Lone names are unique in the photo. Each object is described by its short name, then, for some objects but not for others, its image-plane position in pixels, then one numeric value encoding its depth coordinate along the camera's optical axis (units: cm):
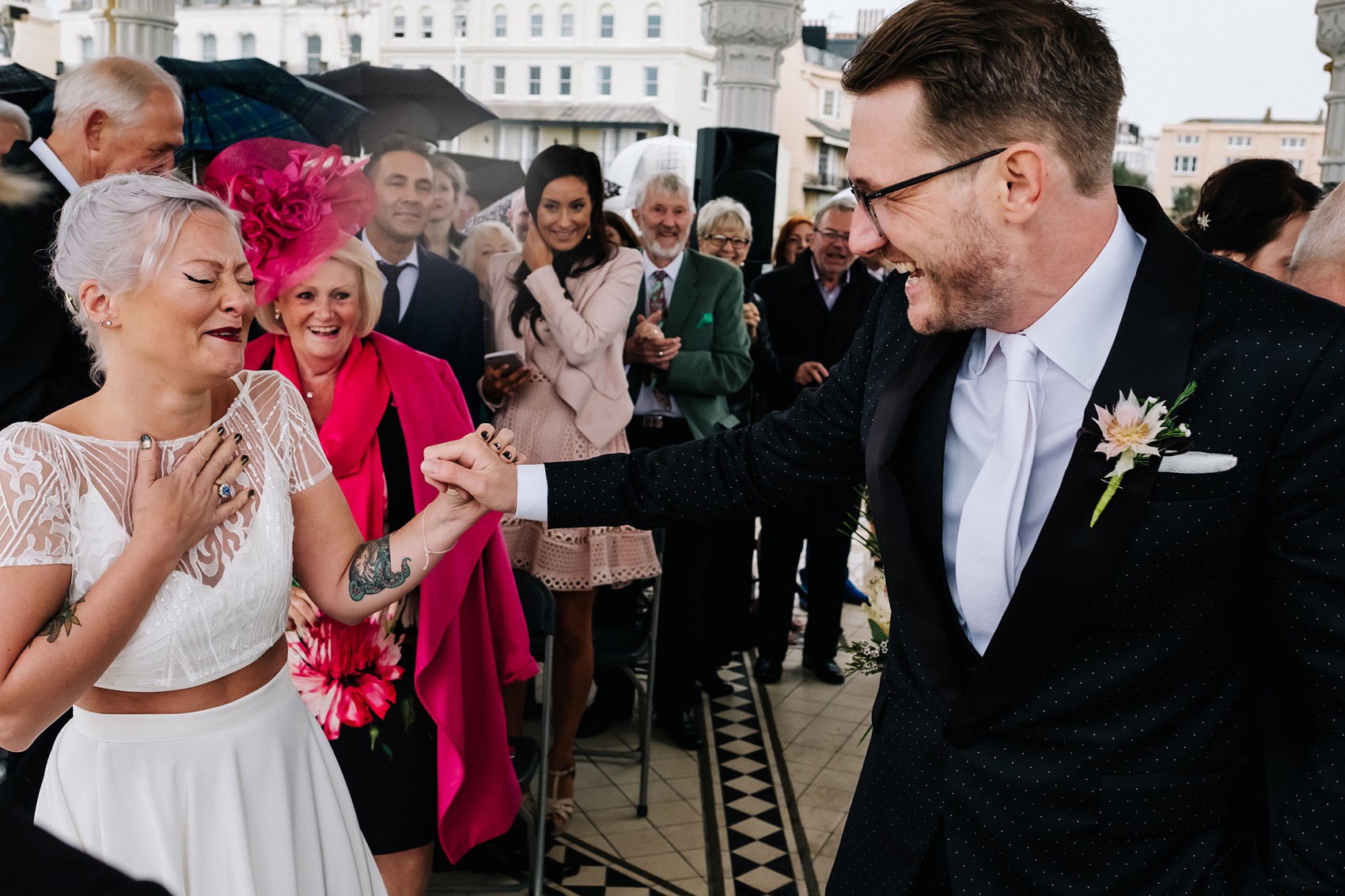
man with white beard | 418
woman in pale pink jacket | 348
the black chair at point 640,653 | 352
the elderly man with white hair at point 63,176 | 273
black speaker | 629
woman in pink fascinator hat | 235
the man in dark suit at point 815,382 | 476
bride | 151
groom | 125
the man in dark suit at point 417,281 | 337
